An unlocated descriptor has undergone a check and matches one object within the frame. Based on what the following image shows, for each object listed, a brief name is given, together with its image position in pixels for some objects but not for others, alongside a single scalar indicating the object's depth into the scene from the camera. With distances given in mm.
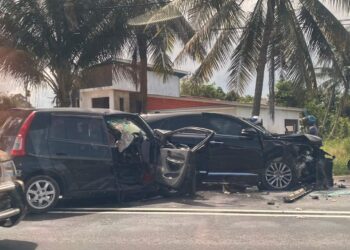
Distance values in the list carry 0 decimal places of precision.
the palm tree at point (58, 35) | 17734
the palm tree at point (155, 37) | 14996
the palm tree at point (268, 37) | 14930
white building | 26312
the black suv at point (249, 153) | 10252
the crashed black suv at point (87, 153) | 8141
